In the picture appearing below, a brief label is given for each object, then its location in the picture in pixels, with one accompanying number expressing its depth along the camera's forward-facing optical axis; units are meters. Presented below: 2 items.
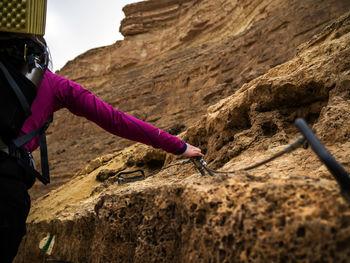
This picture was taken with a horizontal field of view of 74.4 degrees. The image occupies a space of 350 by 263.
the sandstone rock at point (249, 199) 0.87
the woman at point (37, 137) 1.23
